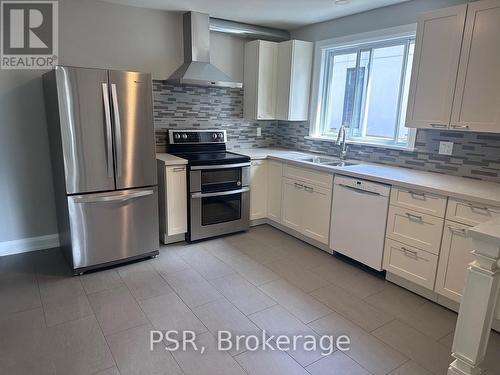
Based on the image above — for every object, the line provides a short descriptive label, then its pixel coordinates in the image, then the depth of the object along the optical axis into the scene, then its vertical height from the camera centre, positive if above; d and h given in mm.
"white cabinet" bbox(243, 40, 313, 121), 4039 +507
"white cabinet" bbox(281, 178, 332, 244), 3336 -901
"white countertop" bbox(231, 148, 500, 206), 2258 -424
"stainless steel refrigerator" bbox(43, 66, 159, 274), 2627 -384
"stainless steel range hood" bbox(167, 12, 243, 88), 3570 +658
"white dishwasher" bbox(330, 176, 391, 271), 2814 -834
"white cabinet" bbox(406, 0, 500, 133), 2328 +419
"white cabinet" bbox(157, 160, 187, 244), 3330 -821
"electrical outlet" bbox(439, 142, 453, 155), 2883 -181
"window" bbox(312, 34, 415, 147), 3303 +358
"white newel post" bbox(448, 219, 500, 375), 1454 -767
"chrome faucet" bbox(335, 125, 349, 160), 3648 -193
